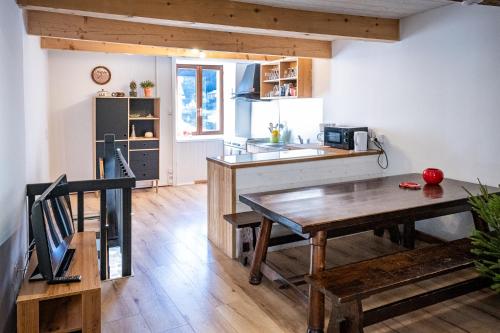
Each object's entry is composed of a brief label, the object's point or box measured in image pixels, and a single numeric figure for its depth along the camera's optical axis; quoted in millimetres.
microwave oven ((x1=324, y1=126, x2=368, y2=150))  4848
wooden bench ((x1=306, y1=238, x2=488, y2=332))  2289
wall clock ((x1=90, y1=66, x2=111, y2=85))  6859
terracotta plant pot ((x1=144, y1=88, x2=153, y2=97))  7039
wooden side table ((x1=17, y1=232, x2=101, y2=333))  2172
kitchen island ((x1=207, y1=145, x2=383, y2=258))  3945
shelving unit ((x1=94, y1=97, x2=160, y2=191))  6688
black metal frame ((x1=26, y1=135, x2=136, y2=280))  3248
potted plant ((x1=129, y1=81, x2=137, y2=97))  6955
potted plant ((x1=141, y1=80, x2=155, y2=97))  7008
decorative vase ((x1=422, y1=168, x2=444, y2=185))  3613
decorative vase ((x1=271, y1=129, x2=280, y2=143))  6559
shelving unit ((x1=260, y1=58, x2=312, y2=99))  5844
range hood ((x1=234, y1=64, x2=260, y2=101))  6910
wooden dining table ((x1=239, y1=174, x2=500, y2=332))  2627
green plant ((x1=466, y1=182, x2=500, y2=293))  2334
